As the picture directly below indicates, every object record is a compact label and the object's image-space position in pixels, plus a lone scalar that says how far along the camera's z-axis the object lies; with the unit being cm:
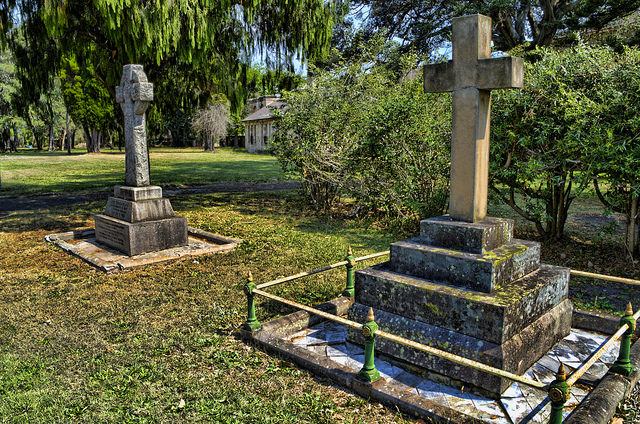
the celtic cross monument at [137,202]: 845
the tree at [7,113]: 3772
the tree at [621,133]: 688
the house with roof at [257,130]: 5562
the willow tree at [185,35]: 945
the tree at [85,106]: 4090
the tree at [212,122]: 5509
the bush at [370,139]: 1002
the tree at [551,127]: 731
